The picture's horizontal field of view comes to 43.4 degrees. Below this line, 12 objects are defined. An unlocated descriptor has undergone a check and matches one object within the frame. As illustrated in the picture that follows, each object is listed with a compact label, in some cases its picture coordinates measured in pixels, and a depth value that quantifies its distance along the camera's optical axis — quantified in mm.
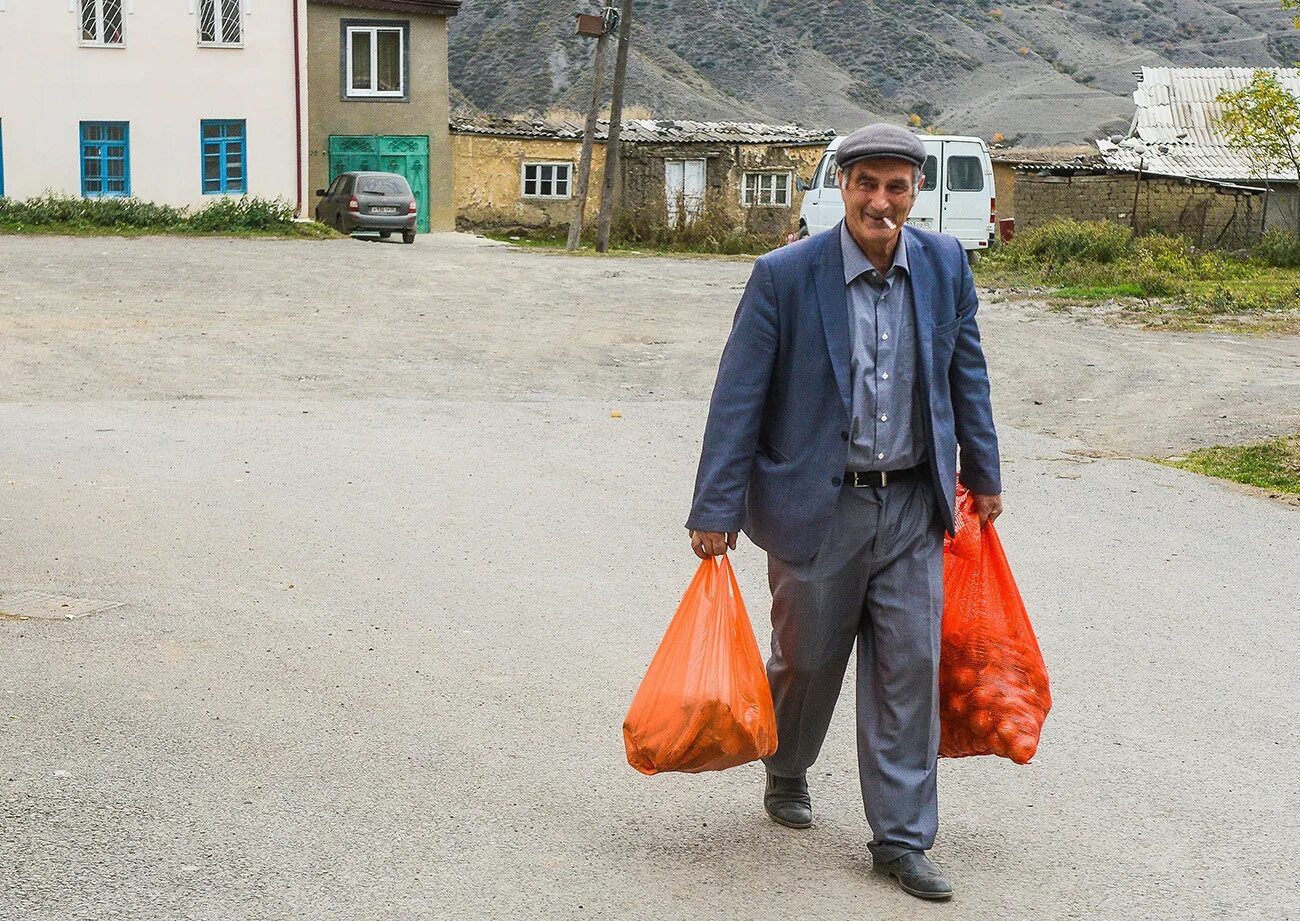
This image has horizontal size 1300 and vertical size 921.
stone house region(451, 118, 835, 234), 44594
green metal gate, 41062
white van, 24797
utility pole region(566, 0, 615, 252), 33312
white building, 35094
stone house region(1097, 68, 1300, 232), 37344
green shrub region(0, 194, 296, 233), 32094
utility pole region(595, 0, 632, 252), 33344
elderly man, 4047
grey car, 33938
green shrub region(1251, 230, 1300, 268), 28812
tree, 29812
